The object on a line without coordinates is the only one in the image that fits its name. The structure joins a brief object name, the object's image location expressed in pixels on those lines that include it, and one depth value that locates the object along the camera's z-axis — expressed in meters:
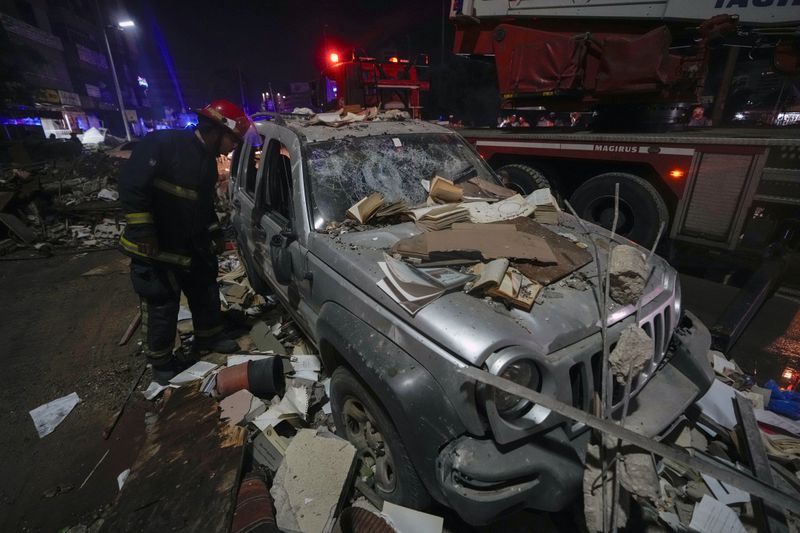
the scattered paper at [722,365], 2.75
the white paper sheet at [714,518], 1.71
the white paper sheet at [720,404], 2.25
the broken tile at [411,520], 1.77
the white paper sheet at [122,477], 2.23
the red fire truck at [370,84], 9.44
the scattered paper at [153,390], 2.95
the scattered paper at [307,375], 2.86
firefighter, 2.72
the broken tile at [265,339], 3.41
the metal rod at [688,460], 1.07
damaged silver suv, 1.42
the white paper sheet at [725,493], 1.89
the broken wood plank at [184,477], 1.72
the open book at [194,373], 3.03
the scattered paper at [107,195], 8.66
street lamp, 28.78
